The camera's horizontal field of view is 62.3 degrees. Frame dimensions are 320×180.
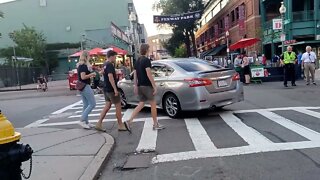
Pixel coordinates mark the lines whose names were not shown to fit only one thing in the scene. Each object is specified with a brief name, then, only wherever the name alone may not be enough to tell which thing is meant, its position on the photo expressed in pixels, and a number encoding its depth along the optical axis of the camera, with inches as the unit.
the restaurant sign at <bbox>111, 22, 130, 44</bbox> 719.9
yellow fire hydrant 90.8
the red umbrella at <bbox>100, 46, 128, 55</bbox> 669.9
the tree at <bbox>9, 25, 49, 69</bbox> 1472.4
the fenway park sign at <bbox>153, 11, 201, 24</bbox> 1101.3
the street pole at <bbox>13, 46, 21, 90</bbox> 1043.3
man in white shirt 450.9
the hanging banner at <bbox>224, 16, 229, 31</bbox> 1401.1
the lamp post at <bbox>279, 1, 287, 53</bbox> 594.3
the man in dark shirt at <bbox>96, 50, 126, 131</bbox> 224.9
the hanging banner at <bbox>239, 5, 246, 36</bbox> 1151.4
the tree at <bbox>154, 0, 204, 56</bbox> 1638.5
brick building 1085.4
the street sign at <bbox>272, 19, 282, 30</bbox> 578.9
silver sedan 249.9
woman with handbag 233.6
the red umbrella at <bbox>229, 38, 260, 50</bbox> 642.7
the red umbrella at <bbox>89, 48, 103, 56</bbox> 679.2
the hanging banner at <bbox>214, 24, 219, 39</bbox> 1663.9
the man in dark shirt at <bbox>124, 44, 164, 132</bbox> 224.3
